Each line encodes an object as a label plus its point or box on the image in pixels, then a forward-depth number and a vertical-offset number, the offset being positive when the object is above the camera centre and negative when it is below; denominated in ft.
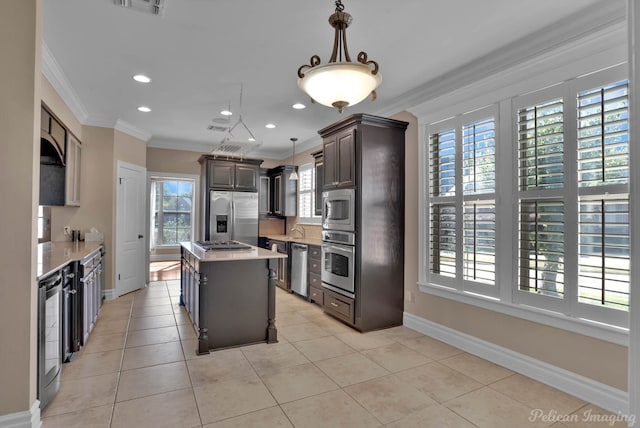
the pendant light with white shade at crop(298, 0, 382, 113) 5.63 +2.43
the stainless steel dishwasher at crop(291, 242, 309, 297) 17.02 -2.83
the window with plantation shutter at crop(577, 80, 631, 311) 7.27 +0.48
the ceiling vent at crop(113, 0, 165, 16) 7.29 +4.74
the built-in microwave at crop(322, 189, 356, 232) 12.67 +0.27
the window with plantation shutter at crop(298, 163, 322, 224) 20.53 +1.41
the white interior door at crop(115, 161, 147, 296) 16.90 -0.68
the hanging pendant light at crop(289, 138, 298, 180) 20.31 +3.79
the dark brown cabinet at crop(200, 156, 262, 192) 20.58 +2.67
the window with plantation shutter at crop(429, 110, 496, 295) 10.13 +0.55
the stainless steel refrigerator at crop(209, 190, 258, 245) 20.56 -0.03
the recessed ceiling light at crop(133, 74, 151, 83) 11.29 +4.78
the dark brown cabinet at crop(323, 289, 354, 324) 12.75 -3.69
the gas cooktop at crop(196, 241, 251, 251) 12.54 -1.21
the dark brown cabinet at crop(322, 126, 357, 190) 12.75 +2.34
